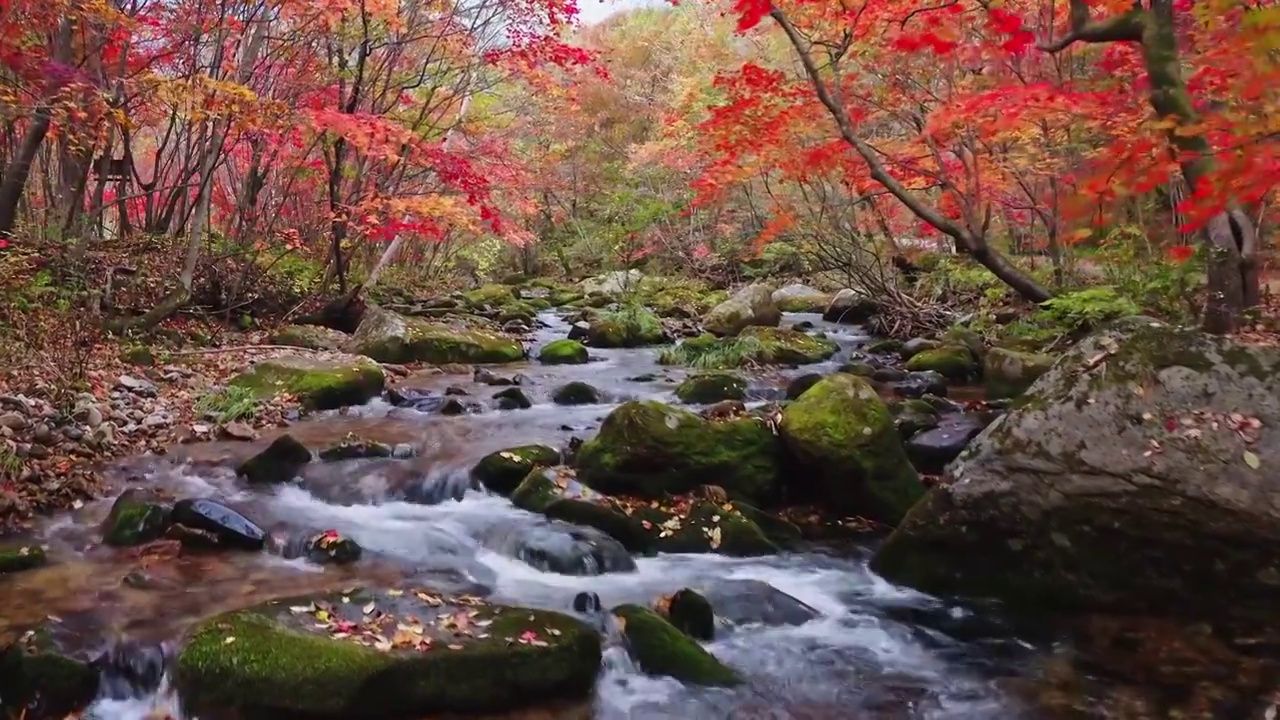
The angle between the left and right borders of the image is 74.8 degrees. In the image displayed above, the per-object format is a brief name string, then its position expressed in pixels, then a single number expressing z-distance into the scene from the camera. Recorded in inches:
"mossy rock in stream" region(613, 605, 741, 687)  167.6
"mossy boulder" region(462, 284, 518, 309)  719.1
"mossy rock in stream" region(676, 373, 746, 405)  377.1
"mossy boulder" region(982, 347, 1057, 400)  377.1
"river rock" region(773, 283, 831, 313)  740.0
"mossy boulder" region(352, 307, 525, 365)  468.8
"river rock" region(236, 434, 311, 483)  265.1
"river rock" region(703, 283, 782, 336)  596.7
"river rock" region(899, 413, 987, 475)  279.3
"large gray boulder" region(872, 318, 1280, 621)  176.2
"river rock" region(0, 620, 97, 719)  141.7
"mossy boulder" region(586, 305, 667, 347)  573.6
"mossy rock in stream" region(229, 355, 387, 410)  354.9
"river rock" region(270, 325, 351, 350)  455.1
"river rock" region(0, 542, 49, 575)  188.7
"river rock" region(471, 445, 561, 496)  270.8
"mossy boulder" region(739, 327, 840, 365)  489.1
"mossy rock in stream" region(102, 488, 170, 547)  209.8
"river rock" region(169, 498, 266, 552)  214.1
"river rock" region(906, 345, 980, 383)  428.8
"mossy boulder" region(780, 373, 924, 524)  246.8
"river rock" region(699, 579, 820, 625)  196.1
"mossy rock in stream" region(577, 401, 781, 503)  255.0
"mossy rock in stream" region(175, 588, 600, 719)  139.3
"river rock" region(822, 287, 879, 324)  625.0
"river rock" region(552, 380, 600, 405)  391.2
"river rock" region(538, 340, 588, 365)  506.9
